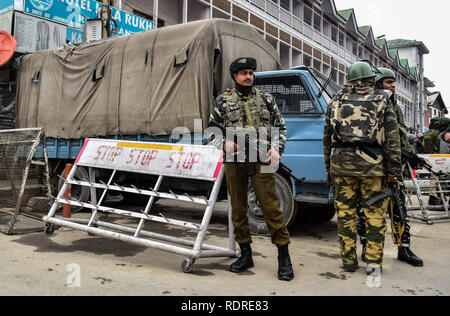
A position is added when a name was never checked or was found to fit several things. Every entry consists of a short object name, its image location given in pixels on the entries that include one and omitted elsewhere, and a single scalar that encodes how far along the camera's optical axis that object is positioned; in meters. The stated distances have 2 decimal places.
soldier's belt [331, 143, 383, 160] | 3.22
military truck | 4.61
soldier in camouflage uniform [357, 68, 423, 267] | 3.71
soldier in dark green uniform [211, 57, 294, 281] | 3.15
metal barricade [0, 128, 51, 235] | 4.76
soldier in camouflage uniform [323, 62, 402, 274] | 3.20
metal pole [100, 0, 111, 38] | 9.77
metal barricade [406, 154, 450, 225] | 6.38
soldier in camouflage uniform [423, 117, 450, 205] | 7.03
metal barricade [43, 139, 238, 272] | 3.32
